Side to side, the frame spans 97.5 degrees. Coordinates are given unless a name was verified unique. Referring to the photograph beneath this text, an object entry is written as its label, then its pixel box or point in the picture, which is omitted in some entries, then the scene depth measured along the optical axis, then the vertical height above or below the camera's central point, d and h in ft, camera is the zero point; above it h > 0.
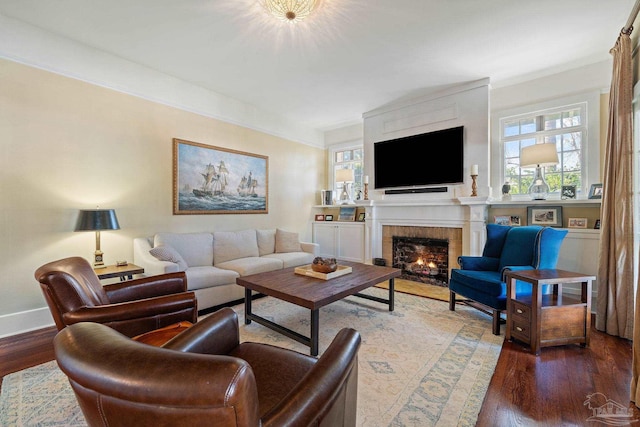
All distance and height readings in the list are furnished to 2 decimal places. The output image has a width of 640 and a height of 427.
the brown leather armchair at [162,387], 1.76 -1.17
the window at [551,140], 11.44 +2.99
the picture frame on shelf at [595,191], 10.56 +0.67
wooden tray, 9.04 -2.14
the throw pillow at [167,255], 9.87 -1.66
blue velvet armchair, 8.30 -1.82
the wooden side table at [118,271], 8.73 -2.03
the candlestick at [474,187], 12.54 +0.97
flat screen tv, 13.46 +2.51
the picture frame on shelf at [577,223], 10.83 -0.55
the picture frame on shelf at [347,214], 18.10 -0.37
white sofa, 9.84 -2.08
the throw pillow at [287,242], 15.10 -1.83
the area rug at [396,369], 5.11 -3.73
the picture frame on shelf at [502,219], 12.42 -0.48
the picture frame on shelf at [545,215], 11.37 -0.27
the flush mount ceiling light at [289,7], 7.28 +5.34
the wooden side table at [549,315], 7.13 -2.79
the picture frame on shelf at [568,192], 11.15 +0.67
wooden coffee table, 7.08 -2.26
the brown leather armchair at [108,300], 4.91 -1.90
